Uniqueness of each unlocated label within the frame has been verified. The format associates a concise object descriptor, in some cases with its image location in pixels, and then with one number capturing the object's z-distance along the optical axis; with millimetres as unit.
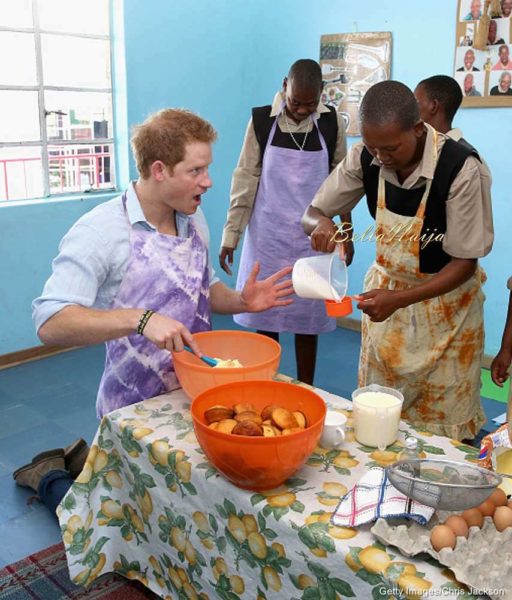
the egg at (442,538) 1029
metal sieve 1062
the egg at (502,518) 1062
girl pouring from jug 1809
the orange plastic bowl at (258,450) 1167
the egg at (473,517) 1077
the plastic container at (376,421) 1400
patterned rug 1973
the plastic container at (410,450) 1376
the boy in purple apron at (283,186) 2910
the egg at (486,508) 1095
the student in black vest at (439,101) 2389
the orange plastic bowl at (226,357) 1505
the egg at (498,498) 1104
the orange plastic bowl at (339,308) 1674
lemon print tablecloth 1097
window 3705
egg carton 974
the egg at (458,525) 1046
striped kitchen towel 1115
